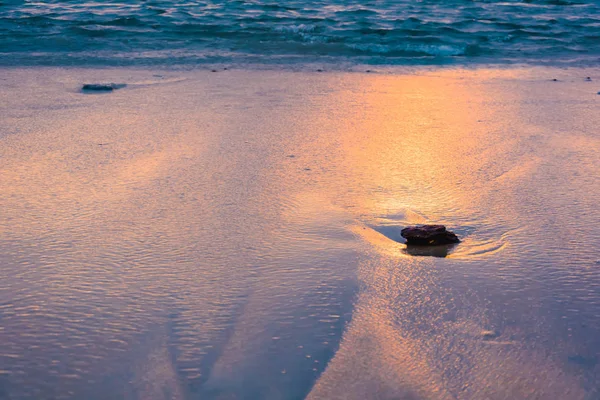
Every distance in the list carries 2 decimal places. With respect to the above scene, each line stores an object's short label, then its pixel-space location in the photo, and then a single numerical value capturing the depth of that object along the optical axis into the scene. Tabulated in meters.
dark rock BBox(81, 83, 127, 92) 3.96
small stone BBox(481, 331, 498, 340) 1.32
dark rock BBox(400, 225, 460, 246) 1.74
